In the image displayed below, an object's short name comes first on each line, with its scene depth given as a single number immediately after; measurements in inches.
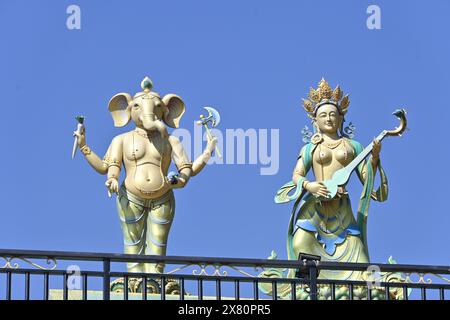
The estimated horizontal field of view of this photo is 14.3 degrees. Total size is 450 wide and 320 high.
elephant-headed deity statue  673.6
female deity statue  693.3
